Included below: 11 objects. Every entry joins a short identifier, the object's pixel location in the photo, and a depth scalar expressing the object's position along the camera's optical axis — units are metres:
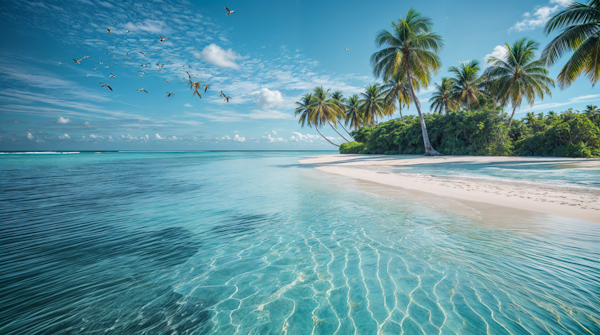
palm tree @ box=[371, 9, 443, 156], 20.33
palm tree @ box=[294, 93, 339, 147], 39.54
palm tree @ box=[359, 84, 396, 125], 35.78
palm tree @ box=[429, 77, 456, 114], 29.75
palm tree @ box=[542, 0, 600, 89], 12.01
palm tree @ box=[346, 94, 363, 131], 40.81
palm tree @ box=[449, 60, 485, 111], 26.23
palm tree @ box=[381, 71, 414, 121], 28.80
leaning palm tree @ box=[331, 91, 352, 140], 41.61
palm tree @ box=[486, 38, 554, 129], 22.23
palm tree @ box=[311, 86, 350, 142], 38.24
